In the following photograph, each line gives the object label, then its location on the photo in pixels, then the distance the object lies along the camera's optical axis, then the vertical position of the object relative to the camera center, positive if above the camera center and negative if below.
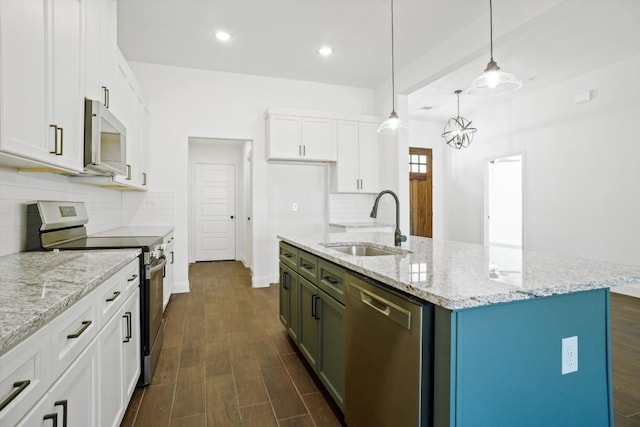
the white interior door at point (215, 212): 7.06 +0.00
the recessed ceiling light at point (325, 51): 3.96 +1.97
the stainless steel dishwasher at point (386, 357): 1.07 -0.54
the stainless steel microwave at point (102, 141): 1.90 +0.45
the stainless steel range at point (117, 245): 1.91 -0.21
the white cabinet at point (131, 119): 2.66 +0.86
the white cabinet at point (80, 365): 0.76 -0.48
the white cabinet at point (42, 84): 1.22 +0.55
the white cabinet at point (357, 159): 4.88 +0.80
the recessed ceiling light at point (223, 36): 3.60 +1.95
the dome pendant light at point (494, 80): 2.02 +0.84
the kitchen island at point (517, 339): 0.99 -0.41
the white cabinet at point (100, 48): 1.97 +1.07
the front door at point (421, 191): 7.10 +0.47
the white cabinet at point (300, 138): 4.51 +1.04
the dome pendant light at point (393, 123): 2.90 +0.80
